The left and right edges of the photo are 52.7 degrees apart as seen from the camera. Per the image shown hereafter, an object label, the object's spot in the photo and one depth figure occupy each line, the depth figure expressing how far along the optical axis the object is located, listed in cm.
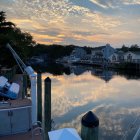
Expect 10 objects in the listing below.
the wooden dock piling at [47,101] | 540
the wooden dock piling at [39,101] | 703
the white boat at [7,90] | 787
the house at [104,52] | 6094
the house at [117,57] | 5397
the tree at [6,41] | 1494
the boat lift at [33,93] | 538
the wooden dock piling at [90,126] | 177
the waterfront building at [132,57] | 4702
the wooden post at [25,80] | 904
